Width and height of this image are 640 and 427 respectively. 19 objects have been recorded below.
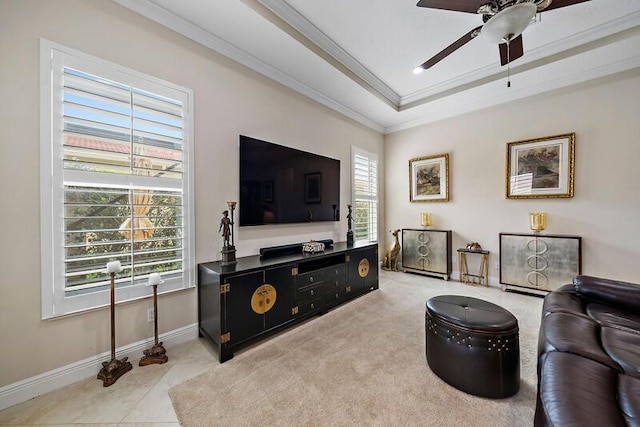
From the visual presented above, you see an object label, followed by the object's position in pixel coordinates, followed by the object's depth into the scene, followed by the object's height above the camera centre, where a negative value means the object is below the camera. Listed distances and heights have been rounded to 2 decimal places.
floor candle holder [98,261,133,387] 1.78 -1.14
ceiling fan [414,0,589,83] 1.66 +1.39
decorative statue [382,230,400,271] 4.91 -0.90
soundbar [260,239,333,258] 2.95 -0.48
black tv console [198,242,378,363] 2.09 -0.82
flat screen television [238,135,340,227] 2.79 +0.36
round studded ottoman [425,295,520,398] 1.58 -0.93
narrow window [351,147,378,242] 4.60 +0.37
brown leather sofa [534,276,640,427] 0.81 -0.66
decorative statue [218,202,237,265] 2.43 -0.31
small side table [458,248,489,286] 4.04 -0.99
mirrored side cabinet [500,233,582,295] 3.32 -0.71
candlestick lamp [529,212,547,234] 3.52 -0.14
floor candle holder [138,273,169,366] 2.01 -1.15
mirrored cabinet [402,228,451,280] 4.37 -0.75
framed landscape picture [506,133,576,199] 3.45 +0.65
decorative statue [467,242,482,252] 4.10 -0.60
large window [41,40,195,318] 1.74 +0.26
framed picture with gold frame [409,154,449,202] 4.54 +0.64
